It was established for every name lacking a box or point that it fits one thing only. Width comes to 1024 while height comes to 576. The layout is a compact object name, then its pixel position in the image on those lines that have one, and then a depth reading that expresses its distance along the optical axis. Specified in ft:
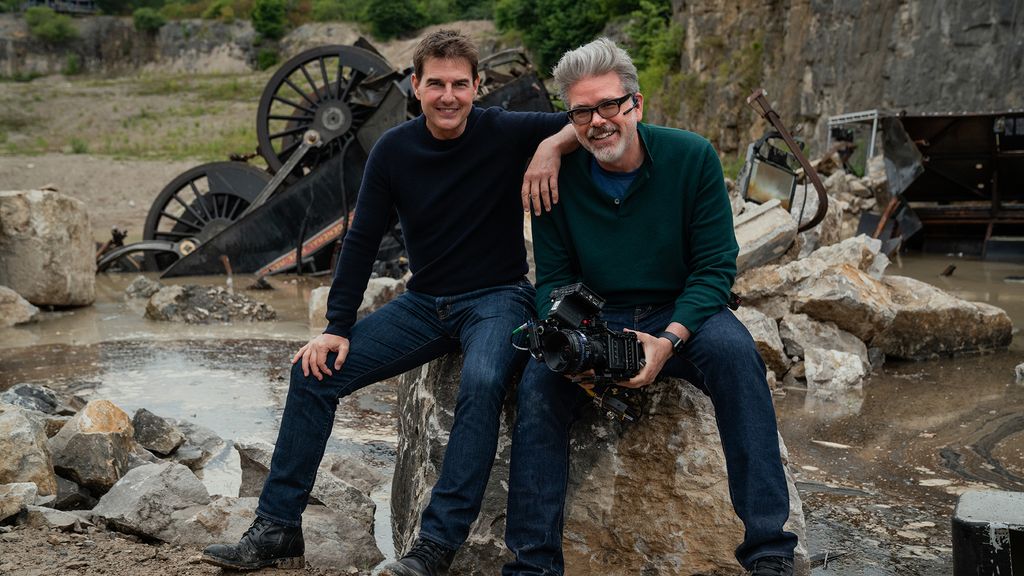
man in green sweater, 8.91
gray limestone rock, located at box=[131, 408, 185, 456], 15.25
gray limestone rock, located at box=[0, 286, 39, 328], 28.99
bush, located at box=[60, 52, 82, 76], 199.41
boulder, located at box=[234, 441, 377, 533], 12.37
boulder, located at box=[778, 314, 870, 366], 21.98
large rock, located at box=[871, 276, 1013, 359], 23.02
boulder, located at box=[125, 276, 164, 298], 36.37
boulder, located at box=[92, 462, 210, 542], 11.45
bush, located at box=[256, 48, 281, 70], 194.90
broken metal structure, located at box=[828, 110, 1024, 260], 42.91
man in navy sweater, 9.73
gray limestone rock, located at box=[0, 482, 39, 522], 11.36
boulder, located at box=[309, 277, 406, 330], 28.27
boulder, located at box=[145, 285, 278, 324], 30.71
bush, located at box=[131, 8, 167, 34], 204.56
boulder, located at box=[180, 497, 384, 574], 10.89
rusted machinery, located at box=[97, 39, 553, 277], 41.96
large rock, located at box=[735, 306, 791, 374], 21.01
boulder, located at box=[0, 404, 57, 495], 12.32
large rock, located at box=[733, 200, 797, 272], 23.59
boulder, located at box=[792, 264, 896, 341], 22.29
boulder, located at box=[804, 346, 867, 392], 20.72
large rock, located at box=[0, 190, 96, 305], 31.81
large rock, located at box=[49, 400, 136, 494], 13.20
